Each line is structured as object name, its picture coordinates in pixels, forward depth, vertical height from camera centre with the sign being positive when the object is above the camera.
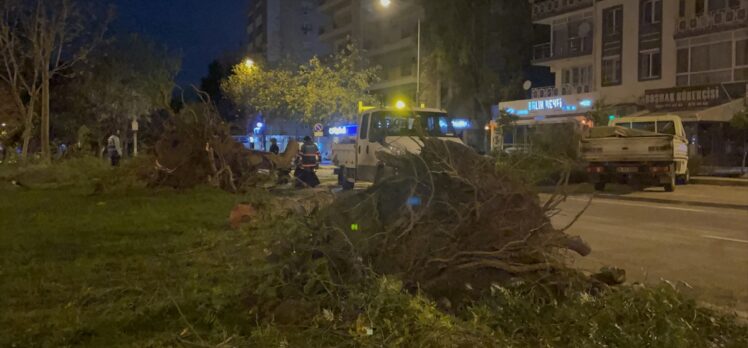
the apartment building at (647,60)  29.19 +4.48
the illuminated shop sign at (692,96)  28.28 +2.44
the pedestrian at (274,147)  25.06 +0.14
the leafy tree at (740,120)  24.05 +1.15
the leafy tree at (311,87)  45.60 +4.42
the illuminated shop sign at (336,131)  42.24 +1.31
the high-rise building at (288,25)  80.88 +15.27
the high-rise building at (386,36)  52.12 +9.69
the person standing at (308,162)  19.64 -0.34
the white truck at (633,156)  18.69 -0.10
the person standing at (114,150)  24.50 +0.01
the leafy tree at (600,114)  29.41 +1.65
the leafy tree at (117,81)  43.25 +4.38
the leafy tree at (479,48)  39.12 +6.06
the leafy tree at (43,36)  29.50 +5.16
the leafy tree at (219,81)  73.12 +7.62
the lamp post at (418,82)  35.47 +3.63
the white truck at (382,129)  15.65 +0.52
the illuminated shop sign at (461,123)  36.00 +1.52
